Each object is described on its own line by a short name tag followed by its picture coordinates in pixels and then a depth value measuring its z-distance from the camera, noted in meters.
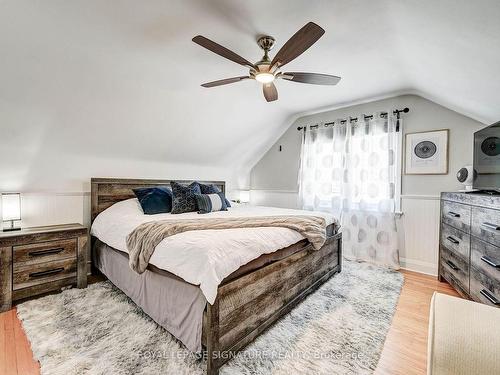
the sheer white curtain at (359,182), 3.44
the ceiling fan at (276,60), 1.65
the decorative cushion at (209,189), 3.67
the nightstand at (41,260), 2.18
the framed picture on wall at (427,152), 3.15
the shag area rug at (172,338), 1.51
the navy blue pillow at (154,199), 2.88
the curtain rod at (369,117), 3.39
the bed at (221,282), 1.48
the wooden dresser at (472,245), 1.80
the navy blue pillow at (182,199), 3.03
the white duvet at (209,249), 1.46
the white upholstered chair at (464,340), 0.70
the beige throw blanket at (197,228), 1.82
